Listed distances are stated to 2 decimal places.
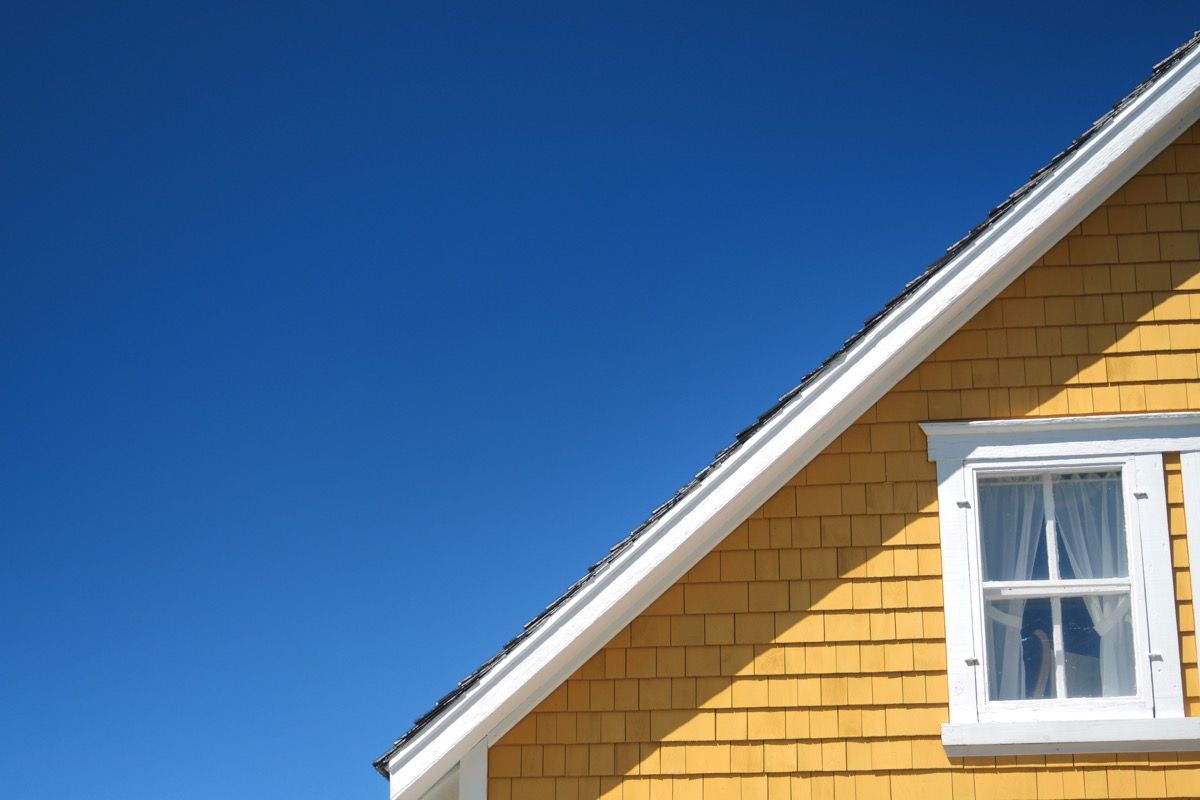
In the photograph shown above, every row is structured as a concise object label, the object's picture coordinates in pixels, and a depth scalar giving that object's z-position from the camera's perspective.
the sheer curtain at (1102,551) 9.10
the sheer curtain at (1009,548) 9.16
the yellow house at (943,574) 9.02
